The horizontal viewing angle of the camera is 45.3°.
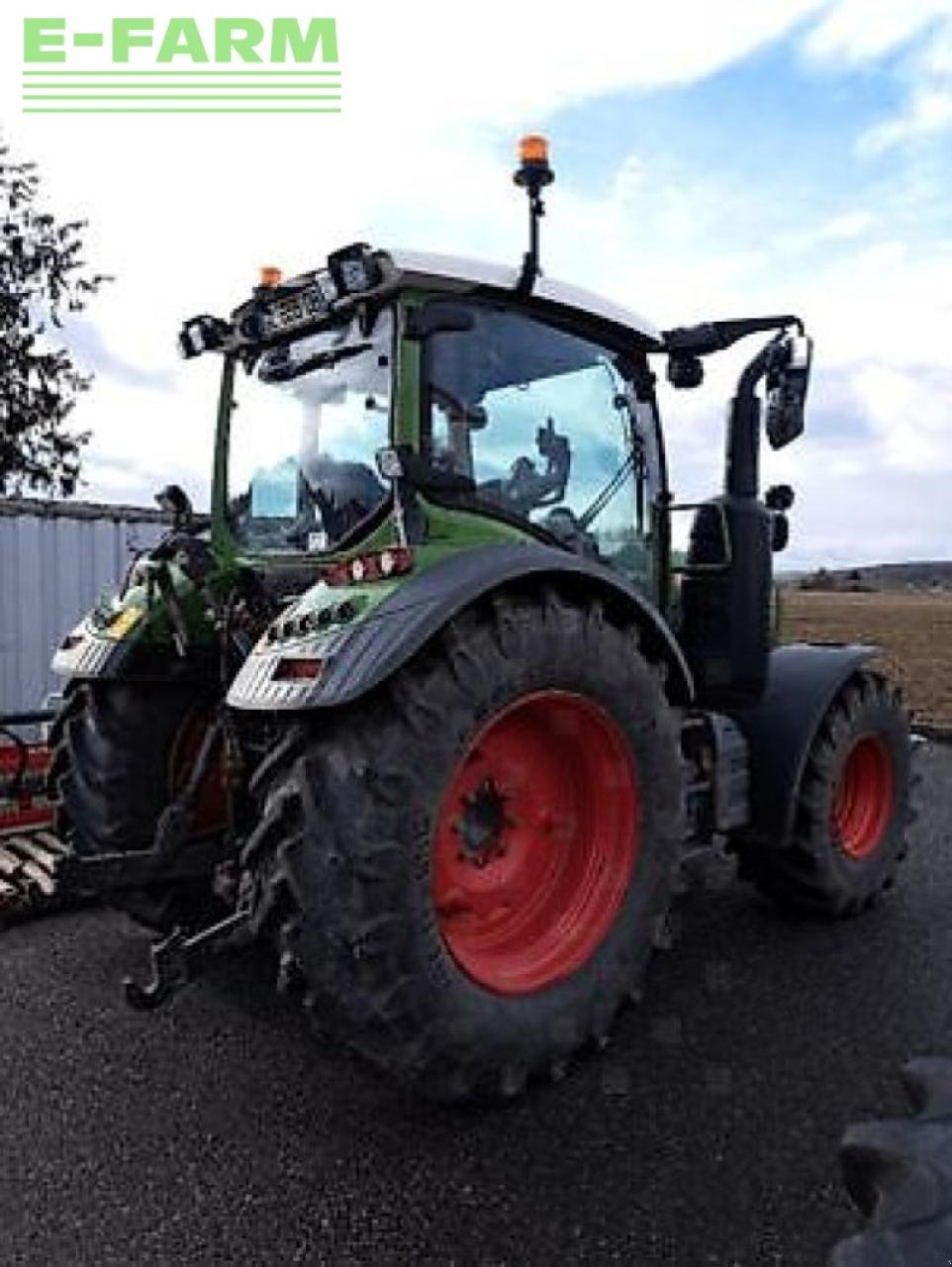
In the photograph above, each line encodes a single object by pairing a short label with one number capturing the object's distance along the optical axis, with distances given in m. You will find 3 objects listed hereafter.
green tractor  2.65
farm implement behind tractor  4.40
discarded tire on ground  1.55
